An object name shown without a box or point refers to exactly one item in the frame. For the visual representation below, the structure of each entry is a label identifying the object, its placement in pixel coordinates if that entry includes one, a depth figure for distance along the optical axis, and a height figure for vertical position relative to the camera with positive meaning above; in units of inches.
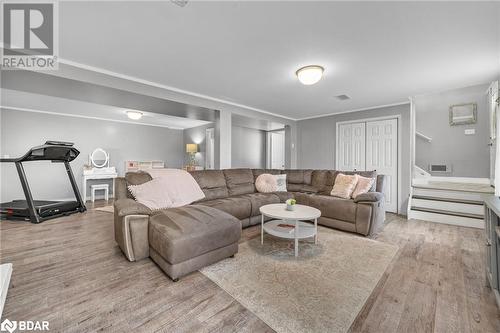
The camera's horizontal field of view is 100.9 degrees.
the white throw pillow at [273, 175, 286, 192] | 166.1 -14.1
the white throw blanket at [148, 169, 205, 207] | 112.3 -11.8
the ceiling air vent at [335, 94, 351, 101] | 160.2 +54.5
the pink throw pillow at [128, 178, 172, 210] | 101.2 -14.6
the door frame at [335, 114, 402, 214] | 177.5 +27.9
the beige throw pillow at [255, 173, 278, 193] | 162.4 -14.0
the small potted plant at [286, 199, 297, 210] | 105.2 -19.6
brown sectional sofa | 75.5 -23.9
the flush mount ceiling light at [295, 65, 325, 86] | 106.3 +48.1
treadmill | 125.3 -27.6
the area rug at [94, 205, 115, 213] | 173.8 -38.1
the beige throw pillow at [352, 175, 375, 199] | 134.9 -13.1
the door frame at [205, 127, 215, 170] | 265.2 +36.9
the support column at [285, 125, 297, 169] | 244.7 +23.7
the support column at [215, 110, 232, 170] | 174.6 +22.6
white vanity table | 216.5 -4.0
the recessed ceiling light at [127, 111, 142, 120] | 197.0 +49.6
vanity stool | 216.7 -24.7
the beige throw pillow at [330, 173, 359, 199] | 140.3 -13.9
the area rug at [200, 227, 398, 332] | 56.7 -40.8
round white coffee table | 94.0 -31.5
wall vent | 181.0 -1.7
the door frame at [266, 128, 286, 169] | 309.3 +25.1
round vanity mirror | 233.1 +8.7
